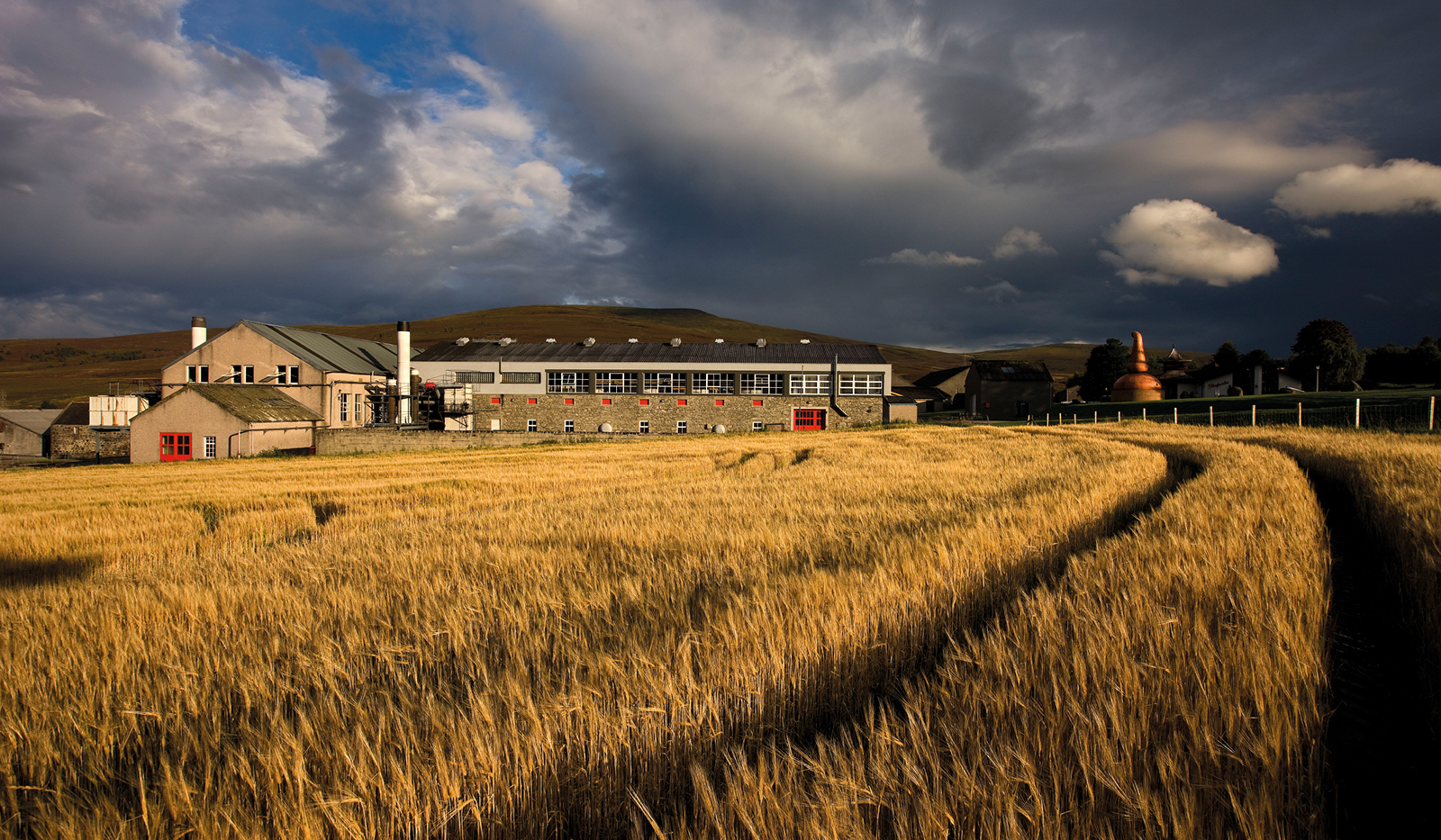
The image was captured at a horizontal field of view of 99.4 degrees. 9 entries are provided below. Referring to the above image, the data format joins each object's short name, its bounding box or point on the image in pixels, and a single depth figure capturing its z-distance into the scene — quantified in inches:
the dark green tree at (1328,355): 2775.6
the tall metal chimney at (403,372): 2126.0
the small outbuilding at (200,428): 1594.5
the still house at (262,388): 1603.1
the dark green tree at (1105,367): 3363.7
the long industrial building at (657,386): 2026.3
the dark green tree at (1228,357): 3186.5
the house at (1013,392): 2979.8
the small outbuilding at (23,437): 2244.1
